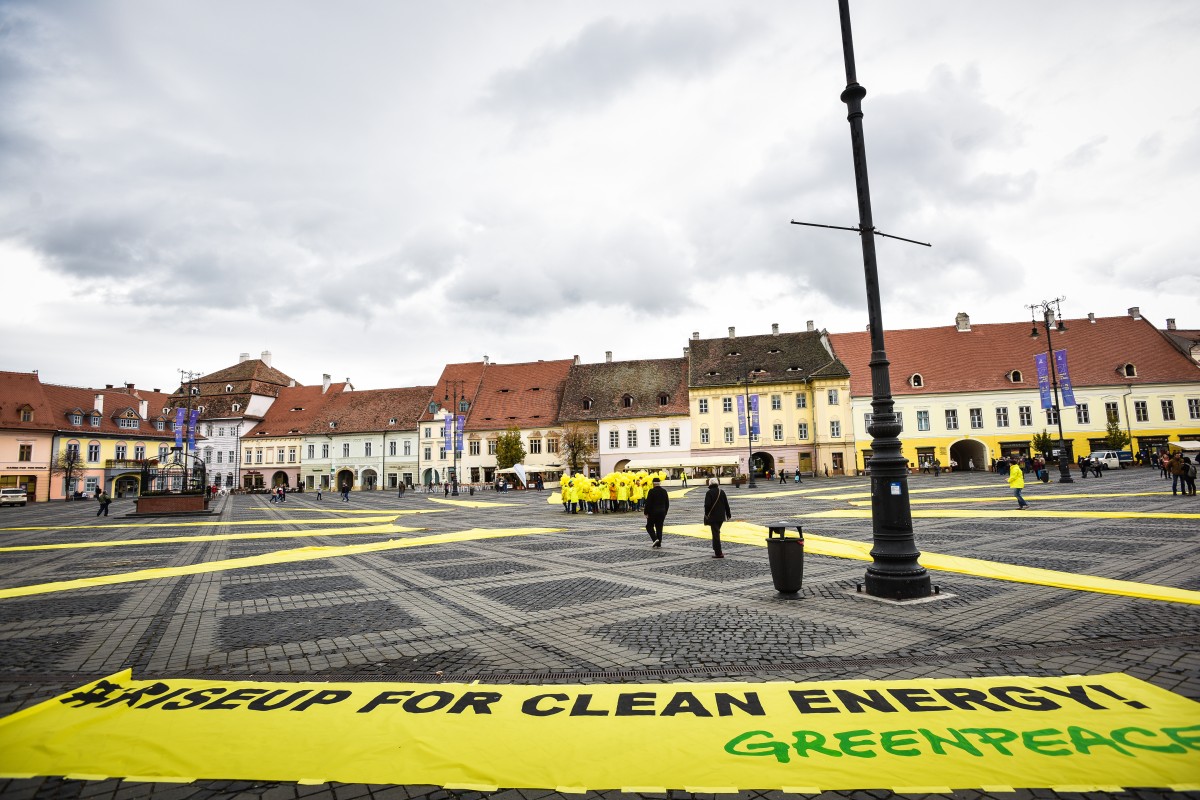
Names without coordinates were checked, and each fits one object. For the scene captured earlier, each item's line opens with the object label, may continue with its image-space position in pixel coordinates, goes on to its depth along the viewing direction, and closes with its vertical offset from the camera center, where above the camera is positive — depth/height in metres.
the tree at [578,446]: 55.06 +0.90
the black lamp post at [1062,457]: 28.53 -0.85
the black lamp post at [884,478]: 7.46 -0.41
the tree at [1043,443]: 46.91 -0.24
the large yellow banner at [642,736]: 3.34 -1.77
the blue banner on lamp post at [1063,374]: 30.28 +3.23
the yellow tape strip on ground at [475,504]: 31.16 -2.39
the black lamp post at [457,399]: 62.16 +6.42
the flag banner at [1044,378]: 29.50 +3.03
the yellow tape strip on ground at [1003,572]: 7.26 -1.90
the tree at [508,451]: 56.25 +0.70
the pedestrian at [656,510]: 13.17 -1.22
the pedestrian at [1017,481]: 18.00 -1.20
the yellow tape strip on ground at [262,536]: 16.41 -2.05
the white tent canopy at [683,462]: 50.88 -0.83
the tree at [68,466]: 54.84 +0.73
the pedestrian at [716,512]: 11.33 -1.15
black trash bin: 7.80 -1.44
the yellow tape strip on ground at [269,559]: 10.03 -1.95
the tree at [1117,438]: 47.72 -0.06
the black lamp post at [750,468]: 39.16 -1.23
